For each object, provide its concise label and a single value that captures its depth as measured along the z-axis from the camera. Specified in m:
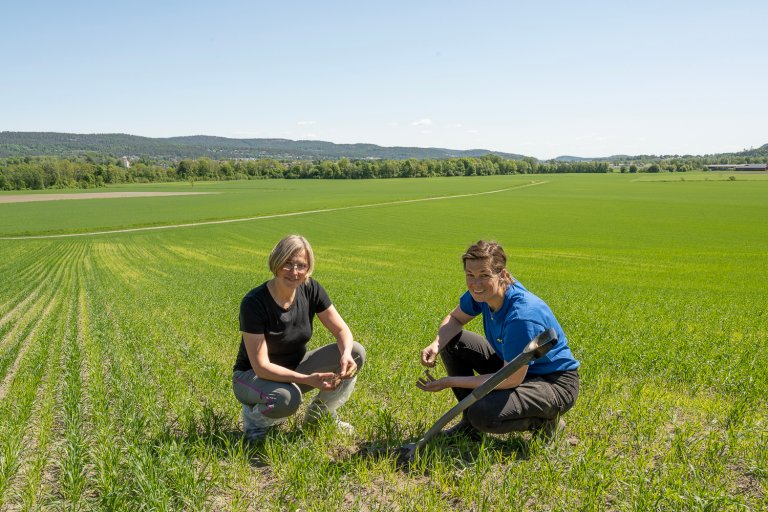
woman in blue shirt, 4.04
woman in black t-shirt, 4.51
